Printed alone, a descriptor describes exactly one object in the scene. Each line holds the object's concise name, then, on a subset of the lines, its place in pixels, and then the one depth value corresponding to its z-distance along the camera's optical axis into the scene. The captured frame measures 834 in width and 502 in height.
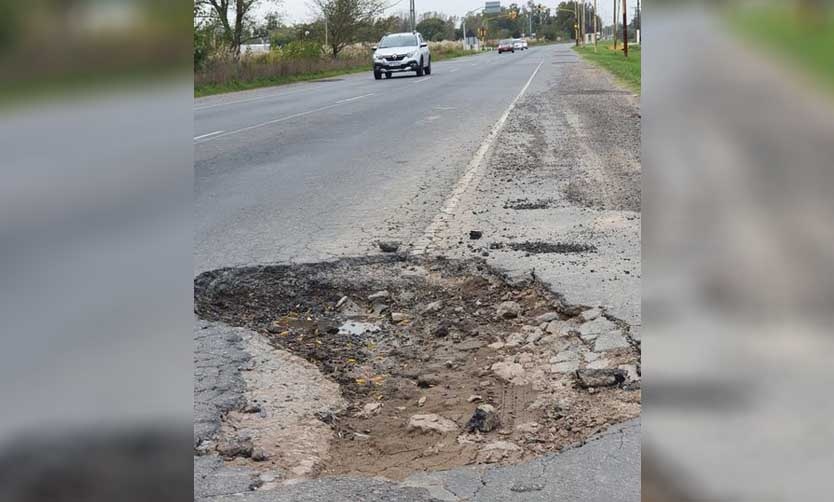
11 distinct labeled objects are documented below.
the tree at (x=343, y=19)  43.91
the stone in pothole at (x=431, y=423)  3.02
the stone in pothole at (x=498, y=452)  2.71
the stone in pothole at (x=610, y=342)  3.55
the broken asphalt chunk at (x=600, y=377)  3.25
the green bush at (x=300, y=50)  34.81
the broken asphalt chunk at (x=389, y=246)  5.36
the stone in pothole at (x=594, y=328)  3.72
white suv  30.50
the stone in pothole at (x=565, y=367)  3.46
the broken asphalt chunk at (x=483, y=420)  2.97
